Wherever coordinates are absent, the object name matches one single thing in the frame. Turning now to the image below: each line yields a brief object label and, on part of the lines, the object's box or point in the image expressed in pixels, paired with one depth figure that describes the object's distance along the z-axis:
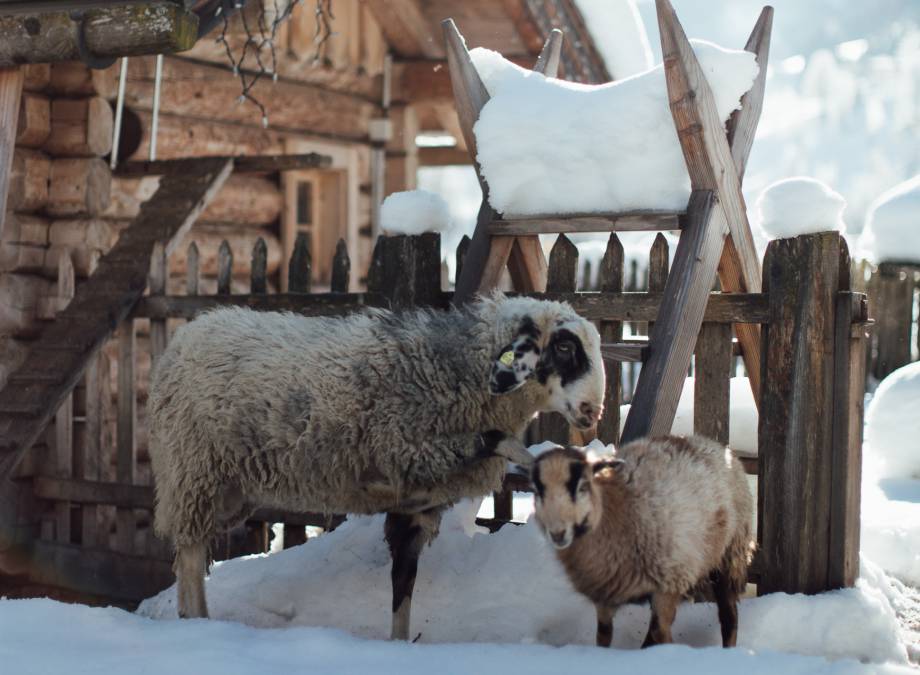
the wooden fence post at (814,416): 4.41
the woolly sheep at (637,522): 3.66
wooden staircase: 6.33
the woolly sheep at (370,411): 4.28
